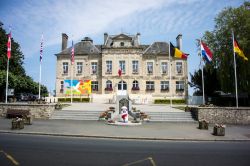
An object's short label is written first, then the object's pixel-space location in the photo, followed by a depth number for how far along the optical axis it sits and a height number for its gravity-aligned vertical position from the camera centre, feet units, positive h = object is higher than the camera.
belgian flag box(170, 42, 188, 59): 88.33 +16.50
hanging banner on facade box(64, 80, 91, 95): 129.60 +5.12
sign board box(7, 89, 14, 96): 141.36 +1.91
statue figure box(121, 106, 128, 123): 64.39 -6.23
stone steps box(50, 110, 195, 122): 74.84 -7.31
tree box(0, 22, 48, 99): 120.55 +18.48
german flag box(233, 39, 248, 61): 75.65 +15.78
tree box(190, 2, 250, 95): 101.65 +24.68
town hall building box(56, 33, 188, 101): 145.59 +17.50
